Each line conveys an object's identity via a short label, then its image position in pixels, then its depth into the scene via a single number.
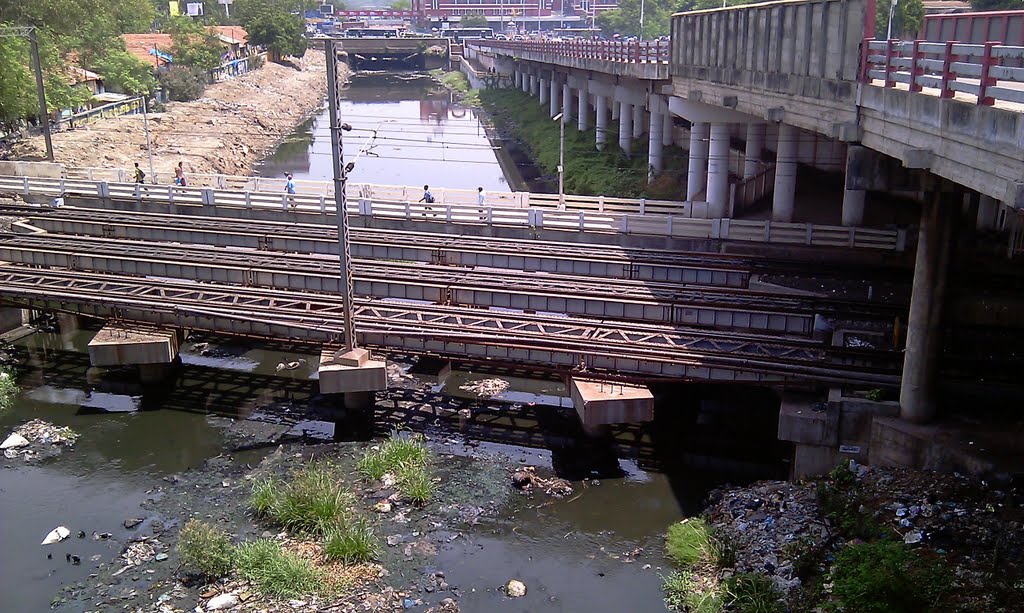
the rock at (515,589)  15.04
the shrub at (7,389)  22.28
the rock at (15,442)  19.98
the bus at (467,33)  165.25
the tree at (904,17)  41.41
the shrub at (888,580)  12.88
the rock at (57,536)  16.27
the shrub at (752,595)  13.80
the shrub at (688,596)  14.32
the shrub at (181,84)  80.50
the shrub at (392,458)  18.64
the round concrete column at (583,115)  63.19
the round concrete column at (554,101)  74.40
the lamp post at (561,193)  34.03
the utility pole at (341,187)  18.33
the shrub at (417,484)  17.67
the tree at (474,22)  189.12
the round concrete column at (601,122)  55.68
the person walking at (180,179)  38.45
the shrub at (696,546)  15.55
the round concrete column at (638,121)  55.31
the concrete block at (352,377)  20.03
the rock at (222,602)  14.18
